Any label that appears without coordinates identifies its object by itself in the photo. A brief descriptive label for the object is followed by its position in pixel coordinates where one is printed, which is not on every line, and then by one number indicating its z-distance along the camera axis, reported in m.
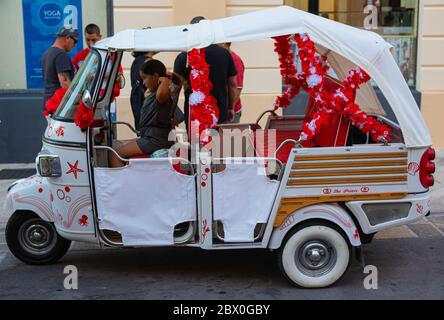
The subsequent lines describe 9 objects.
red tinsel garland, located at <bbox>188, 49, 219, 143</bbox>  5.29
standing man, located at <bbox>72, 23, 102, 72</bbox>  8.87
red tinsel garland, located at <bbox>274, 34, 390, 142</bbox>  5.34
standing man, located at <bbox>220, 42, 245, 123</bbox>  8.57
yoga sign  10.18
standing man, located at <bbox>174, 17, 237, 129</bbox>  7.20
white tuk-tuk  5.40
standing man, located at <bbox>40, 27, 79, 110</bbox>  8.34
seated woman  5.99
